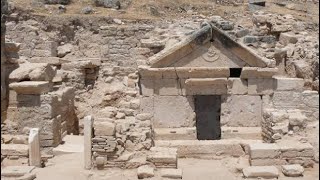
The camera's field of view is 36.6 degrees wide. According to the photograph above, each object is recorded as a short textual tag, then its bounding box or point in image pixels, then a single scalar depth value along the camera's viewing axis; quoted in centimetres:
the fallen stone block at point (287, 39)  1511
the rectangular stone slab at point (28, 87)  1147
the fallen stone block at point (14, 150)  1091
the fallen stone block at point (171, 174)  967
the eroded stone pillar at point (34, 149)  1085
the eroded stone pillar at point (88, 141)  1038
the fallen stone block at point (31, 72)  1177
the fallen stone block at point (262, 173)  966
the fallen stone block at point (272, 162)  1021
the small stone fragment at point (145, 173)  968
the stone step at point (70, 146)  1223
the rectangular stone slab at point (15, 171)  970
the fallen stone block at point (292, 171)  979
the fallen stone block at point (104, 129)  1020
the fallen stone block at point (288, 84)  1227
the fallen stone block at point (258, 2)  2689
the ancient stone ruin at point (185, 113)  1023
